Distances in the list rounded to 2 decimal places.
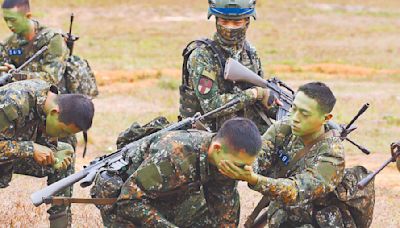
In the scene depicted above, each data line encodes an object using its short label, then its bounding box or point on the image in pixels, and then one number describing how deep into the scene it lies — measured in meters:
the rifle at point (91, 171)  15.30
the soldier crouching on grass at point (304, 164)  15.11
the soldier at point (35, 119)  16.73
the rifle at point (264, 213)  16.87
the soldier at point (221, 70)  18.32
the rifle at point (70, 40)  22.61
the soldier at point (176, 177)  14.36
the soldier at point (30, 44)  21.49
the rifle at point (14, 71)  19.87
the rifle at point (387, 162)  15.20
